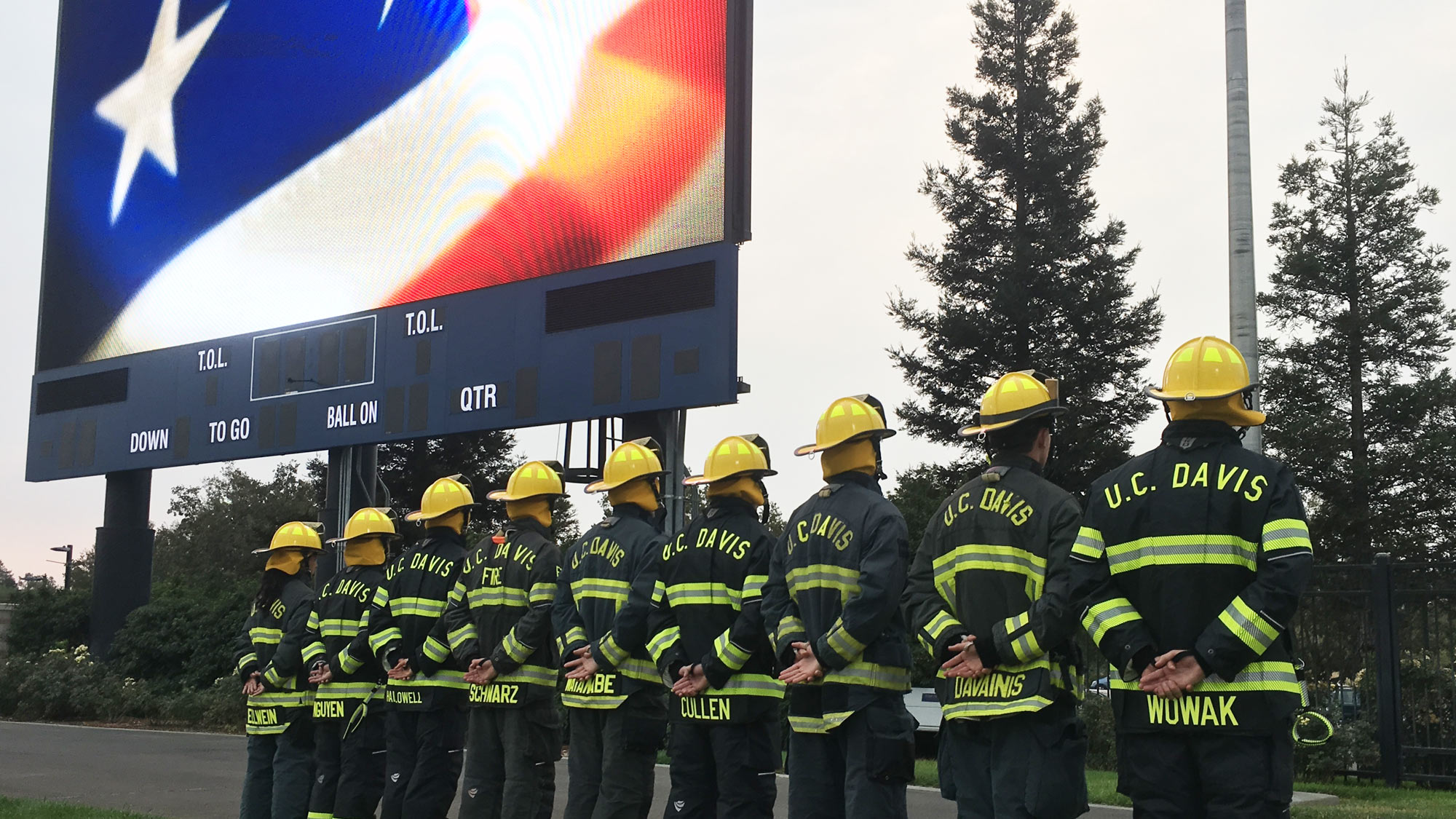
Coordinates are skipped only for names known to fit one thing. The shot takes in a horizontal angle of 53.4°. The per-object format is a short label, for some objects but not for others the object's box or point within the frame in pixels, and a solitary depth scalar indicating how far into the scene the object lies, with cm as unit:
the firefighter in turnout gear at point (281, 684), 955
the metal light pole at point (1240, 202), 992
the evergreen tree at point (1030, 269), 3123
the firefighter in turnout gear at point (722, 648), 678
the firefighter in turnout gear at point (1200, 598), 464
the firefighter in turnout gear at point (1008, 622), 531
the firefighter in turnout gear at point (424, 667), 862
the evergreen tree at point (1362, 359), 3106
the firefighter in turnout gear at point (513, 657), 820
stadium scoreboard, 1538
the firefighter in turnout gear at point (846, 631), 601
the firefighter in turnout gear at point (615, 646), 746
